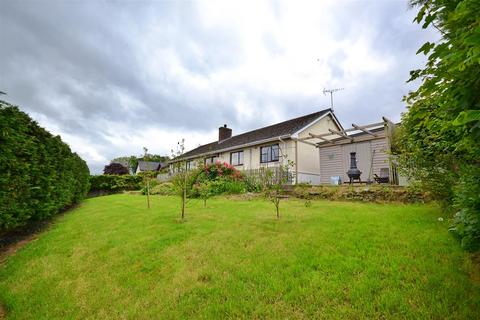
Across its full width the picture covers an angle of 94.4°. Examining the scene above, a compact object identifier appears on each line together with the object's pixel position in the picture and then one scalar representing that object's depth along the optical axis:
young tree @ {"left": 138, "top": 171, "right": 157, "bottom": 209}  10.78
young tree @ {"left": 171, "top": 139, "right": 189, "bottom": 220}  7.11
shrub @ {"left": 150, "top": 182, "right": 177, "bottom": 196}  15.97
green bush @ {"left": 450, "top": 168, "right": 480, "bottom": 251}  2.34
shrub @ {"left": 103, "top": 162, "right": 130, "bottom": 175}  38.16
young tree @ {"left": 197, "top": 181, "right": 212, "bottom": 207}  8.88
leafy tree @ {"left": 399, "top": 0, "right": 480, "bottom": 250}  1.30
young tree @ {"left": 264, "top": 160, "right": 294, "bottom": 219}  6.60
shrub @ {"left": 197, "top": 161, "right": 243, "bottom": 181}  15.23
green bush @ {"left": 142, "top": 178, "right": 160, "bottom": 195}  19.38
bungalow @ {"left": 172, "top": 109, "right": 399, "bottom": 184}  12.51
